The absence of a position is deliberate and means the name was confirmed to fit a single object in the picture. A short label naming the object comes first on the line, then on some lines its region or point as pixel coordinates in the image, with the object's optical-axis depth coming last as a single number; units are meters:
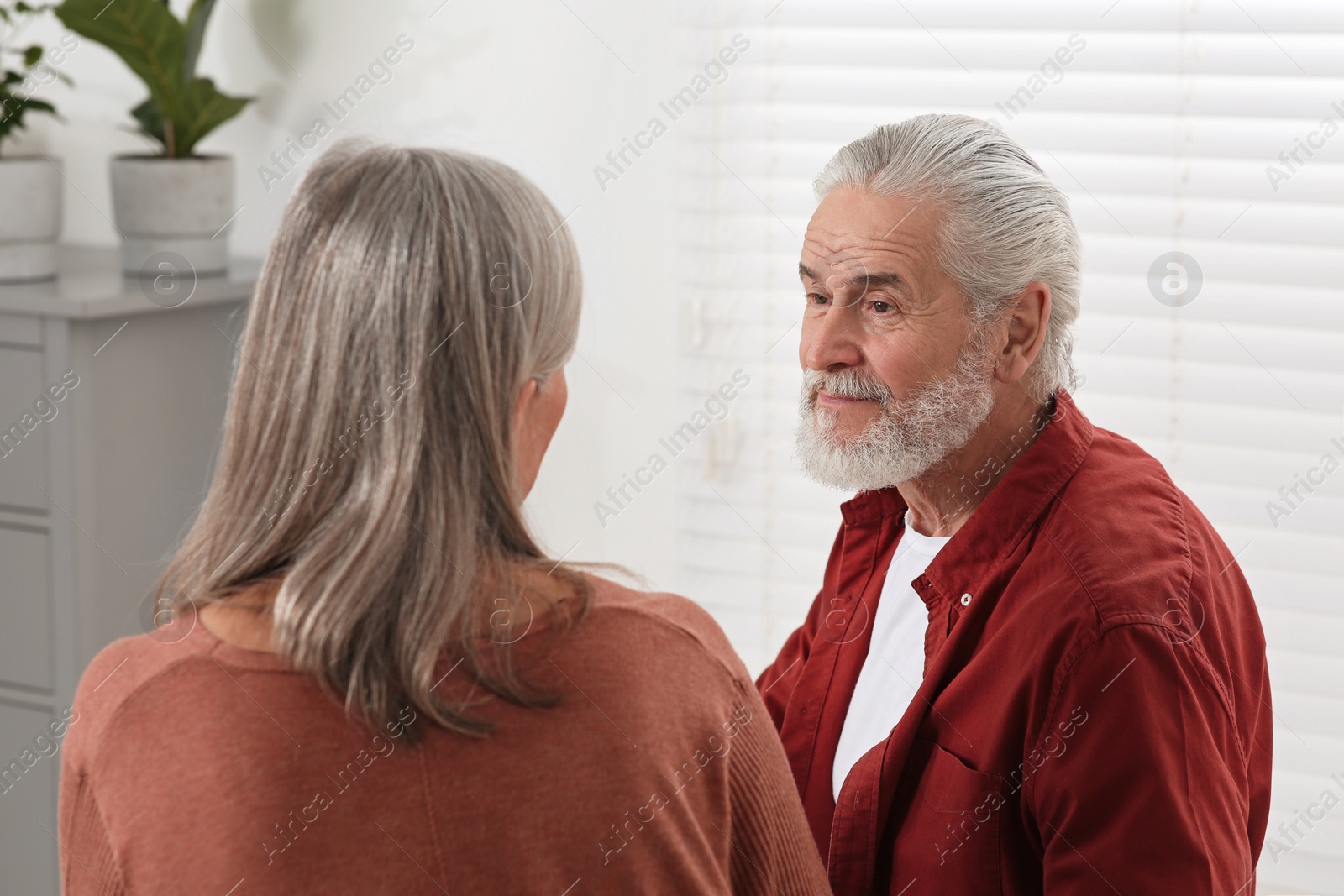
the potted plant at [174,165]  2.83
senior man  2.07
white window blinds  2.57
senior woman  1.86
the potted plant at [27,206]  2.80
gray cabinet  2.74
